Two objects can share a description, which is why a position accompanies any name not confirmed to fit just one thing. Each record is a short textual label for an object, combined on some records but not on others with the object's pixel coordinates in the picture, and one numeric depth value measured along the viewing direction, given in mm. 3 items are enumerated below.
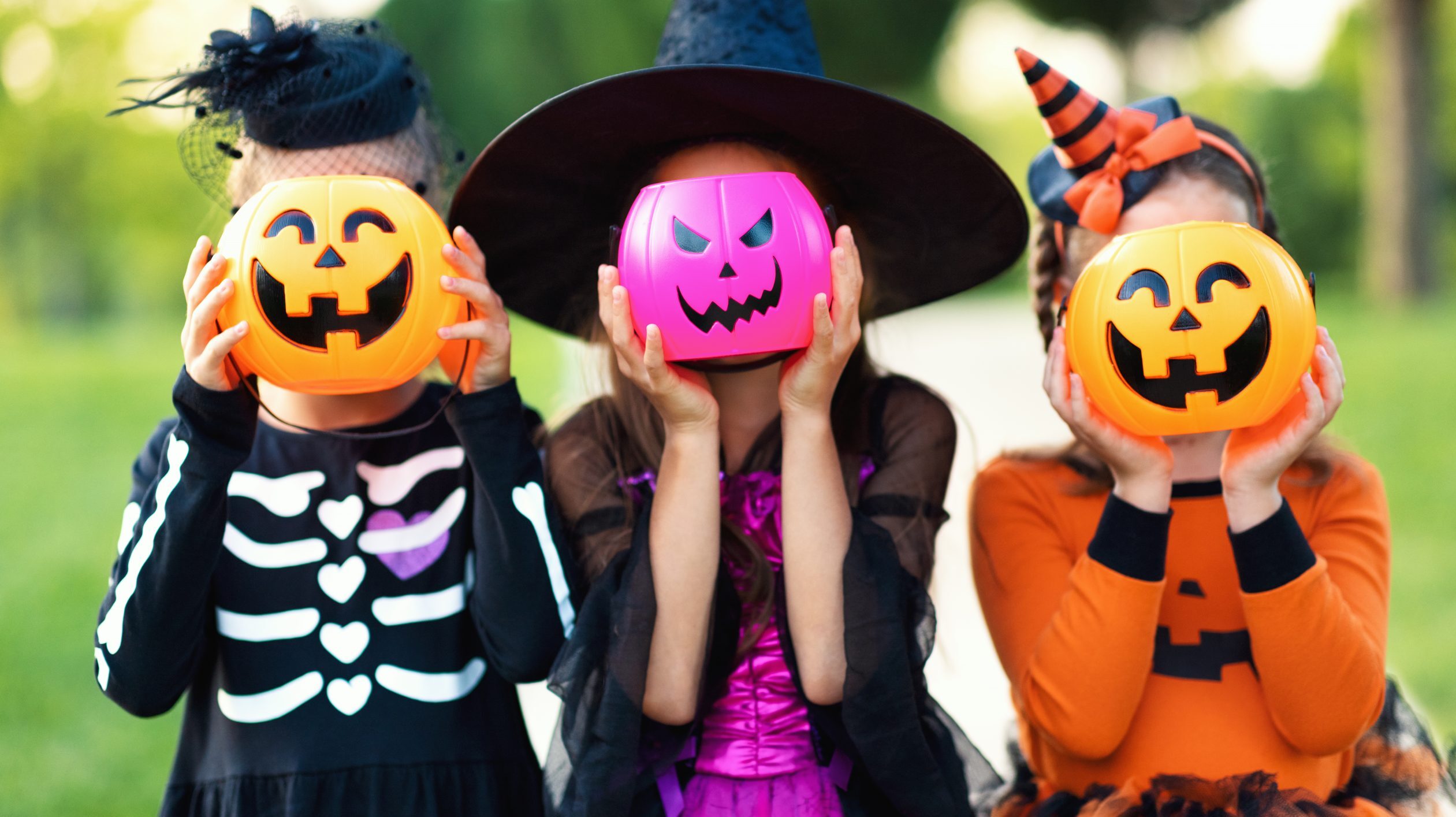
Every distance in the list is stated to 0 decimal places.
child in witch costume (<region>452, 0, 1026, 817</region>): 2438
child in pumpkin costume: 2543
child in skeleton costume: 2504
